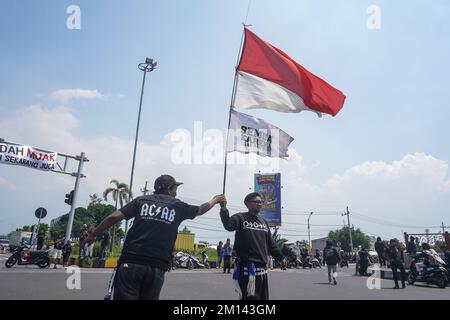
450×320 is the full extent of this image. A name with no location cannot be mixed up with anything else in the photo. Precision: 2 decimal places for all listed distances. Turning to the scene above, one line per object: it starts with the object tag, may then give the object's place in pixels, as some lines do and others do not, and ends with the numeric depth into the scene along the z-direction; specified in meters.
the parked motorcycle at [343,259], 28.94
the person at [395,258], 11.53
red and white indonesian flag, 5.71
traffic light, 17.30
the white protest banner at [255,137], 5.18
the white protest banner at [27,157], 16.34
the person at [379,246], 17.14
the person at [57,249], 14.58
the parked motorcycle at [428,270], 12.22
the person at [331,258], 12.36
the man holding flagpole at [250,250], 3.80
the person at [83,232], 14.53
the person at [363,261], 17.44
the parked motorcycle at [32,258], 13.77
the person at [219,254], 20.03
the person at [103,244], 16.83
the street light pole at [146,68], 21.91
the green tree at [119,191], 36.59
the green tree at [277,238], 35.38
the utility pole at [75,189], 17.65
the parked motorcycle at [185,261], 19.34
